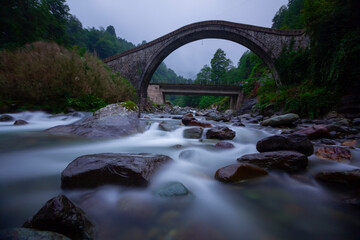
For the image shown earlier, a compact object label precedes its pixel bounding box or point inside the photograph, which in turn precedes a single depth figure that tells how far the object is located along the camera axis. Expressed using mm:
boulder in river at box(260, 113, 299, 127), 6055
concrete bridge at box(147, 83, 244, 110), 25250
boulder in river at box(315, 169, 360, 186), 1504
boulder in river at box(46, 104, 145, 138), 3561
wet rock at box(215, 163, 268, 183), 1666
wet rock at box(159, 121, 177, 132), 4750
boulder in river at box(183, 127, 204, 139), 4079
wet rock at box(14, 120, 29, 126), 4270
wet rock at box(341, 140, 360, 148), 3071
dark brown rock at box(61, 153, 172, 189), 1390
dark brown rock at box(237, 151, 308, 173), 1932
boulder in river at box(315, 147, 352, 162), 2273
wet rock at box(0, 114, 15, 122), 4530
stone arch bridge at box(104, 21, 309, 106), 16016
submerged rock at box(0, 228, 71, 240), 649
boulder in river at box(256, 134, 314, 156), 2270
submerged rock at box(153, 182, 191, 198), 1362
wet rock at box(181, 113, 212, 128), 5274
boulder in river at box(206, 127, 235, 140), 3896
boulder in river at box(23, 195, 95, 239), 812
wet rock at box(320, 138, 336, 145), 3446
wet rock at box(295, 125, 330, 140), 3729
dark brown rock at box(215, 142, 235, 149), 3104
